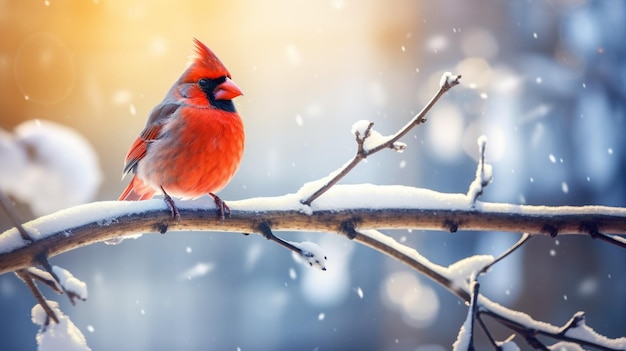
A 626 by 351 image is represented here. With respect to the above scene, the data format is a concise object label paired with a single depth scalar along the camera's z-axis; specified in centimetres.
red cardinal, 472
